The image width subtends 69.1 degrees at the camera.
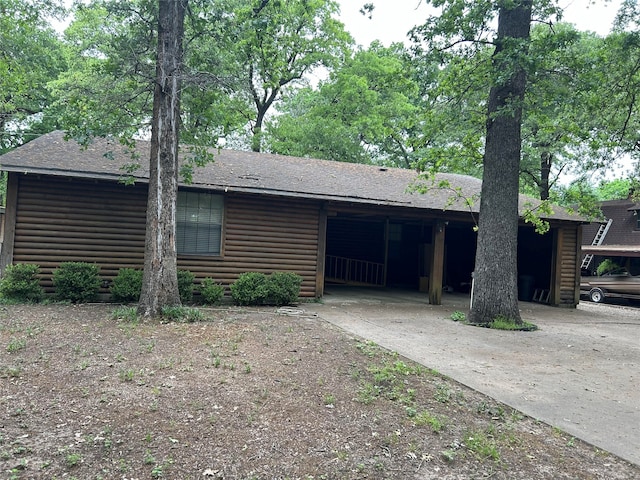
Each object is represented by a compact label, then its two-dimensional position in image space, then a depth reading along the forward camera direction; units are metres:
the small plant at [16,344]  5.42
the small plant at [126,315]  7.49
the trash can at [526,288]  15.35
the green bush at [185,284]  9.73
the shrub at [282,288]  10.44
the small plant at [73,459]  2.93
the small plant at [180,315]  7.63
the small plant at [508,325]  8.91
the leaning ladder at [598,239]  22.11
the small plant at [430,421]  3.75
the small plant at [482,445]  3.35
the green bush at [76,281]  9.16
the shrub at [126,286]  9.41
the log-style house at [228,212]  9.59
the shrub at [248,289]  10.26
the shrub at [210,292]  10.12
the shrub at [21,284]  8.89
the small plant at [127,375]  4.52
